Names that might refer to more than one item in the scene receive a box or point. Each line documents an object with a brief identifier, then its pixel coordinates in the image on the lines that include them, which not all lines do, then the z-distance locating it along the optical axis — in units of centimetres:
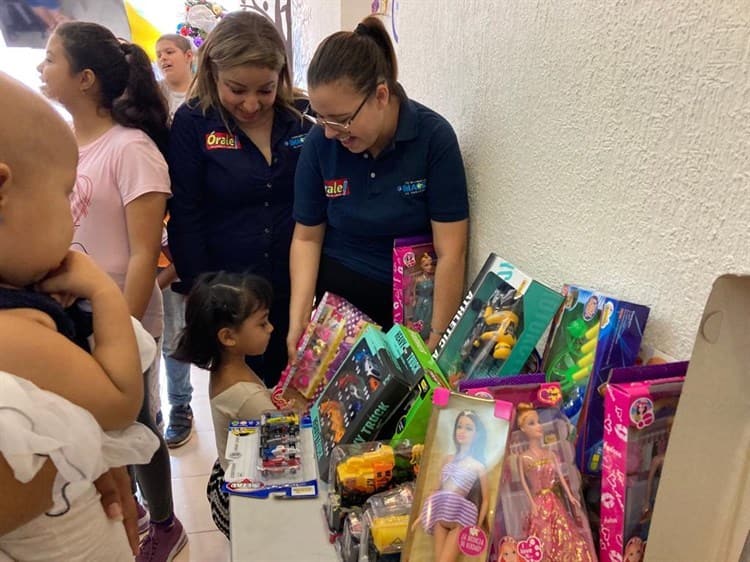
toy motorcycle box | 95
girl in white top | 137
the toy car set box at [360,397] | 96
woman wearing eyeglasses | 125
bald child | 59
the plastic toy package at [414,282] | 136
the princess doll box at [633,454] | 64
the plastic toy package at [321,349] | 132
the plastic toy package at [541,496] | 70
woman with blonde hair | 145
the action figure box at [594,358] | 80
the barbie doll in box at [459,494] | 69
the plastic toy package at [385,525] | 77
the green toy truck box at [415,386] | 92
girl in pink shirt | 138
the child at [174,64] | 329
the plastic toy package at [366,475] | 88
